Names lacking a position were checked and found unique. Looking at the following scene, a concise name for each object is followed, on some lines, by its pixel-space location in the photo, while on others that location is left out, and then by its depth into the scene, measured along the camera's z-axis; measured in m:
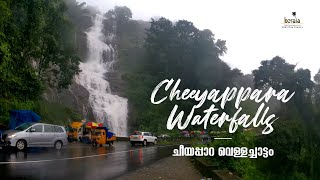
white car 32.34
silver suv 19.11
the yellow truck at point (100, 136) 28.51
